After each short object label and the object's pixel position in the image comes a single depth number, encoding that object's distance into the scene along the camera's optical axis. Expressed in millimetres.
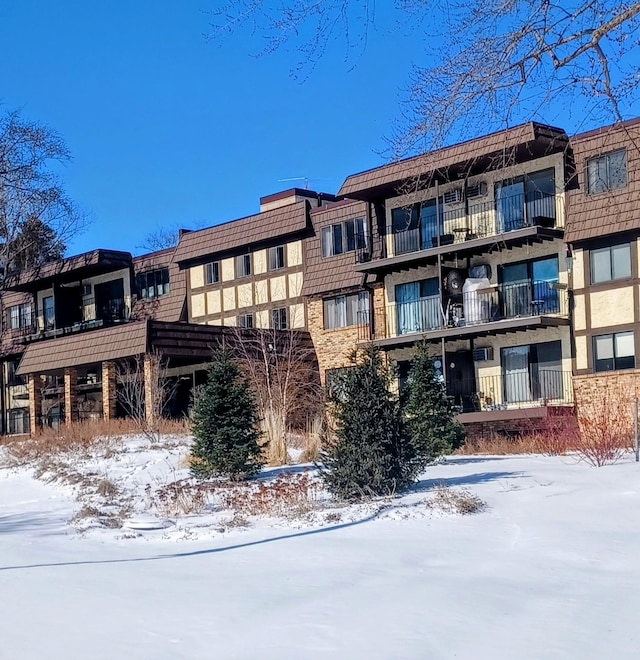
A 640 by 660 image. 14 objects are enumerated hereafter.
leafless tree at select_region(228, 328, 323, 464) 22719
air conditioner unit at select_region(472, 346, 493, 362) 31794
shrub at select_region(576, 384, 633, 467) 17688
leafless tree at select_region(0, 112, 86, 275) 34781
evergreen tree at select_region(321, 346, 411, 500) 14914
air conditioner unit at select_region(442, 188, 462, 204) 32531
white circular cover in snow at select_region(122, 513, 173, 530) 14281
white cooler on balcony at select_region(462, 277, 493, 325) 31312
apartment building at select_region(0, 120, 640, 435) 28859
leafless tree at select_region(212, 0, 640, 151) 8891
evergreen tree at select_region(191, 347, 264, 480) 18922
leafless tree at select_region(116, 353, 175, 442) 31312
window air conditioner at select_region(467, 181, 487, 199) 31766
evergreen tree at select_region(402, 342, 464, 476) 21320
